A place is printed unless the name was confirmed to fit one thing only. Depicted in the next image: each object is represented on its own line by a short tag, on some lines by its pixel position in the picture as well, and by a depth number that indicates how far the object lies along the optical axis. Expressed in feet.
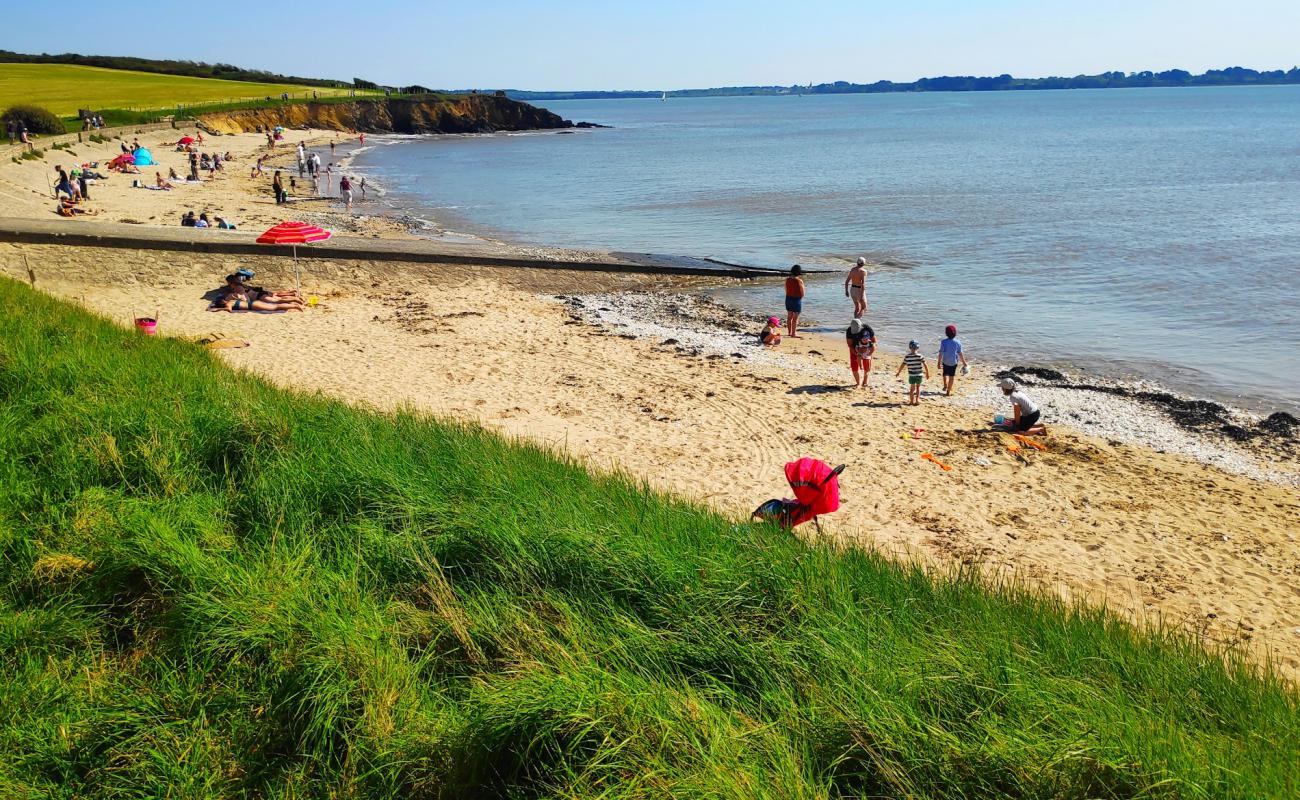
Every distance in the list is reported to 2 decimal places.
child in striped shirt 43.55
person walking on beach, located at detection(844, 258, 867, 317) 57.98
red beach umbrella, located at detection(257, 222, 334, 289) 57.98
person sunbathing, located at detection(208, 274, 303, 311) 58.03
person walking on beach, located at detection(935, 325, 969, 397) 45.55
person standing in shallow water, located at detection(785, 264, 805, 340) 57.06
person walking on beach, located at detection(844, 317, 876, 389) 46.39
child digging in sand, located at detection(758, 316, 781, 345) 56.65
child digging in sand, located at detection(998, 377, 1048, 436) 39.83
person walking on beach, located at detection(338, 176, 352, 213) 113.29
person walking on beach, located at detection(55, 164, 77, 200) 89.33
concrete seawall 63.26
